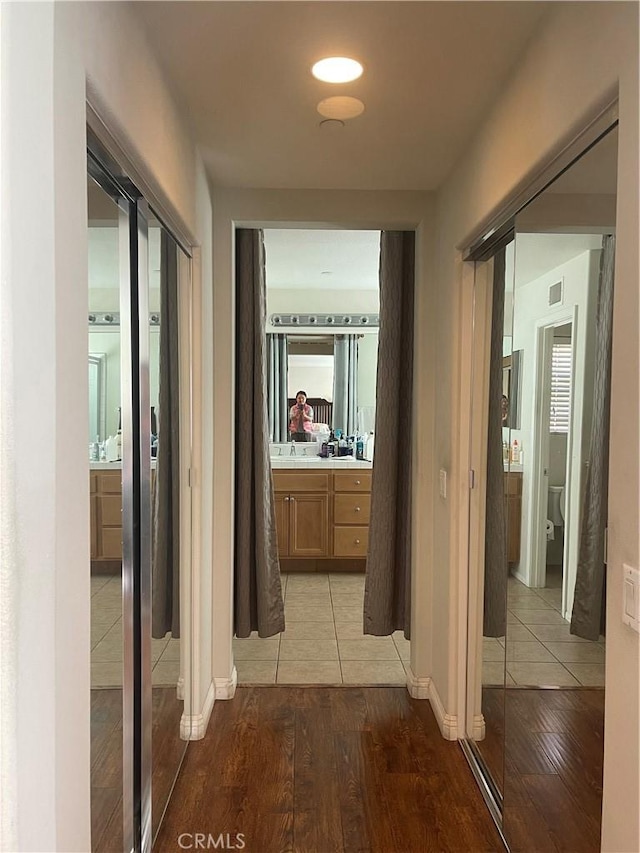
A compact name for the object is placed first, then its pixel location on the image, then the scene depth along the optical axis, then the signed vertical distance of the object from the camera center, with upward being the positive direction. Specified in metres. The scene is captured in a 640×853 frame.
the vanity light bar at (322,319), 5.71 +0.67
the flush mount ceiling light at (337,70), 1.79 +0.94
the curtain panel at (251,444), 3.15 -0.26
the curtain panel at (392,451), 3.15 -0.29
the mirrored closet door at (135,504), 1.46 -0.33
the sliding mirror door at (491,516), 2.16 -0.45
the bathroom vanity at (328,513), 4.96 -0.95
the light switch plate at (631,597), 1.09 -0.35
